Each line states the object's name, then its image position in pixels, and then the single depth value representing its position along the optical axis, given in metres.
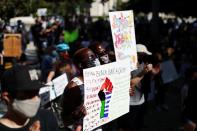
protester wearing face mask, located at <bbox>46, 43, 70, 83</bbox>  6.68
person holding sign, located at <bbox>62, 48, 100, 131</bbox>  3.70
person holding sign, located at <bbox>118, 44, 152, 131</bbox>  5.15
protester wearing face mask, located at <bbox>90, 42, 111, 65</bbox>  4.32
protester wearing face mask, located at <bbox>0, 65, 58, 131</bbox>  2.62
